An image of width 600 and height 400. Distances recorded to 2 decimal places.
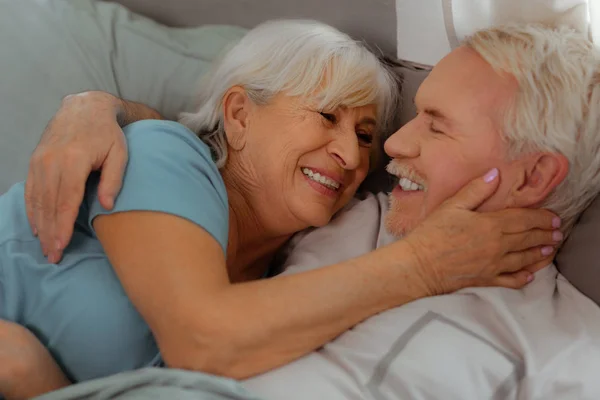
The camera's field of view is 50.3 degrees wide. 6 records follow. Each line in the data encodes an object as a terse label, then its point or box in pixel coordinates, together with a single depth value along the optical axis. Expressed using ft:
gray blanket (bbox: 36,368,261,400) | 3.12
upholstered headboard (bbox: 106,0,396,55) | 5.59
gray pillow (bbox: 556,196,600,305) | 3.60
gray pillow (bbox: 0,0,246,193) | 5.35
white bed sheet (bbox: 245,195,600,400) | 3.20
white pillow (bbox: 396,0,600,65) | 3.96
